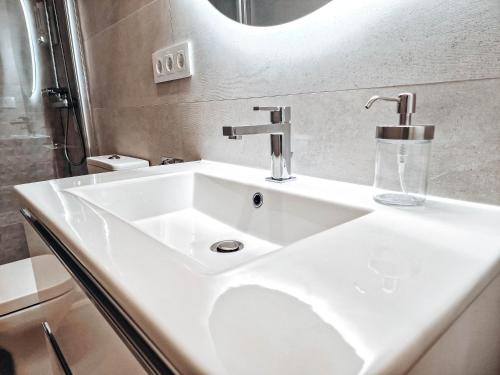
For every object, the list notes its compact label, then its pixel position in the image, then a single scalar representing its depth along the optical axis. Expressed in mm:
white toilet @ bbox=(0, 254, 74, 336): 571
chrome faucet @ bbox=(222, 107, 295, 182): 742
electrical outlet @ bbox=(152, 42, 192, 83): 1101
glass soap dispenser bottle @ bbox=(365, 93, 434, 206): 481
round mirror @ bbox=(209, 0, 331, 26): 720
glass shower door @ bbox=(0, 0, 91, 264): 1814
